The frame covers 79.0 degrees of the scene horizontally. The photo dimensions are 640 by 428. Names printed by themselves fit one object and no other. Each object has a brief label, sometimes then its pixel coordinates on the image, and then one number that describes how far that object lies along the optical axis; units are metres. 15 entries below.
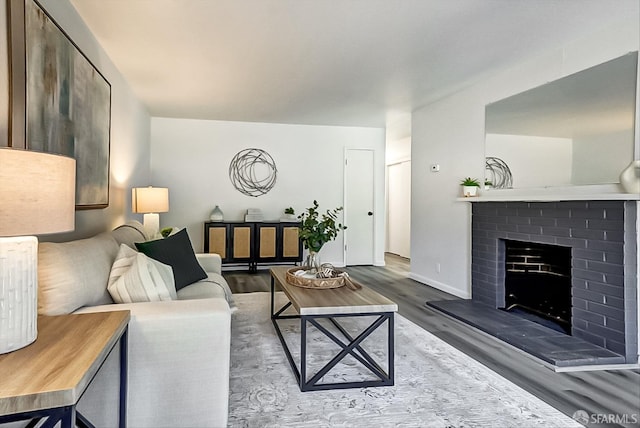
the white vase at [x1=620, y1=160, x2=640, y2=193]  2.48
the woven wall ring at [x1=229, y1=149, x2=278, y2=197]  6.17
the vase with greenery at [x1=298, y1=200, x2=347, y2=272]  2.74
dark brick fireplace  2.55
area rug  1.85
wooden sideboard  5.62
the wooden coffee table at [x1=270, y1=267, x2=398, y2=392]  2.14
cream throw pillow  1.91
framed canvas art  1.77
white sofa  1.56
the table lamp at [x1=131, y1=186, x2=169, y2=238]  4.08
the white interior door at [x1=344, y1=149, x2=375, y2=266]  6.62
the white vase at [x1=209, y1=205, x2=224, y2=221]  5.81
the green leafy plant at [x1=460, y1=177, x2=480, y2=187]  4.10
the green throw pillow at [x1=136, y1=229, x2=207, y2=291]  2.63
